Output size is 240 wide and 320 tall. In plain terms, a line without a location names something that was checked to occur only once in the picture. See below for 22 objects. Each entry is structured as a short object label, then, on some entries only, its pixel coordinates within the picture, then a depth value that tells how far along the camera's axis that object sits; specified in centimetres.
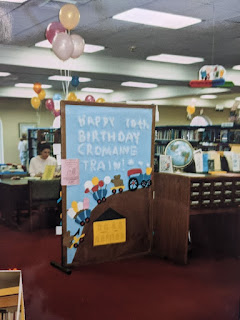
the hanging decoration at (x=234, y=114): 717
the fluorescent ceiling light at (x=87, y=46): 725
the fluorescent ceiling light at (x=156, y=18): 550
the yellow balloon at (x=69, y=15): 459
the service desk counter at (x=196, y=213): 443
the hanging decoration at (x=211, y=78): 623
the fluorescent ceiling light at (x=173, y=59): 845
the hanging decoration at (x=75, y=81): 816
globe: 477
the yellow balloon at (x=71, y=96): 782
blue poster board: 418
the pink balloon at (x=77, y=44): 509
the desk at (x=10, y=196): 628
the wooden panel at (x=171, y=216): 443
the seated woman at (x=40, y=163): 720
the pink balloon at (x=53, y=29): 507
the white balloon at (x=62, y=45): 477
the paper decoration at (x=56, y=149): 412
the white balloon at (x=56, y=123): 501
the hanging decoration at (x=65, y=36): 461
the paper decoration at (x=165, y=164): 476
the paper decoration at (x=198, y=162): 478
